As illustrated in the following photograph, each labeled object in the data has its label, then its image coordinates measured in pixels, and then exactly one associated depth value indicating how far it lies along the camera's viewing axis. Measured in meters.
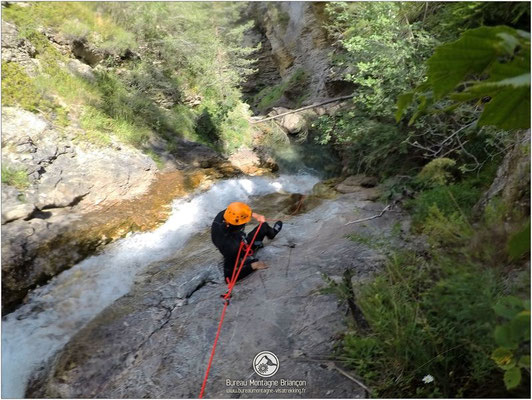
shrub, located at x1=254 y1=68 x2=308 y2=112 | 16.11
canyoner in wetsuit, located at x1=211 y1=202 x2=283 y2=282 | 4.67
